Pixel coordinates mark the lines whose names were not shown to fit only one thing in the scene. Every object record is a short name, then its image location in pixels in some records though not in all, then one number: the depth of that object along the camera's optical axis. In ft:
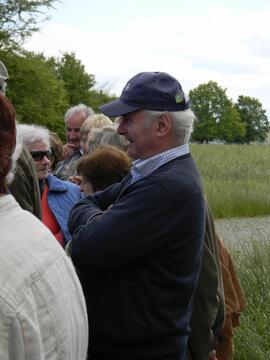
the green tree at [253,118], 432.66
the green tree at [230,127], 398.62
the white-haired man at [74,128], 18.76
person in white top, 4.62
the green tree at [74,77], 184.65
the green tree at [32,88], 133.80
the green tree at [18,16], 133.18
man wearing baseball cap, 7.48
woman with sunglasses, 12.25
